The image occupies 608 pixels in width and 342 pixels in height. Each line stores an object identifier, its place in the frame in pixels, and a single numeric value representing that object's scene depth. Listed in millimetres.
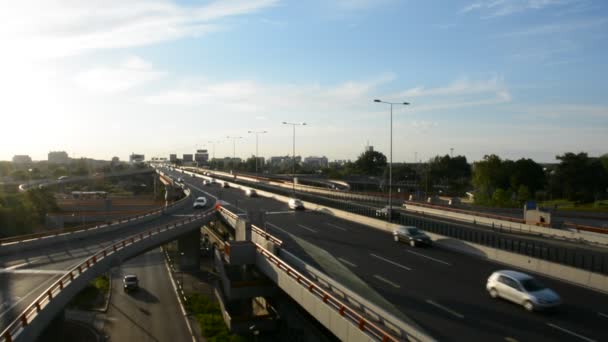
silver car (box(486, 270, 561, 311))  16266
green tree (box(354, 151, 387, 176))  186375
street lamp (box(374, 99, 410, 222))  37719
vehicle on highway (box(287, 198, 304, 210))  54031
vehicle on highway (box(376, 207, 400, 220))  43109
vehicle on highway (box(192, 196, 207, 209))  57812
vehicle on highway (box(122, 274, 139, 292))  39344
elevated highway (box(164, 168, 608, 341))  14602
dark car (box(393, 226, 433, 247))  29875
